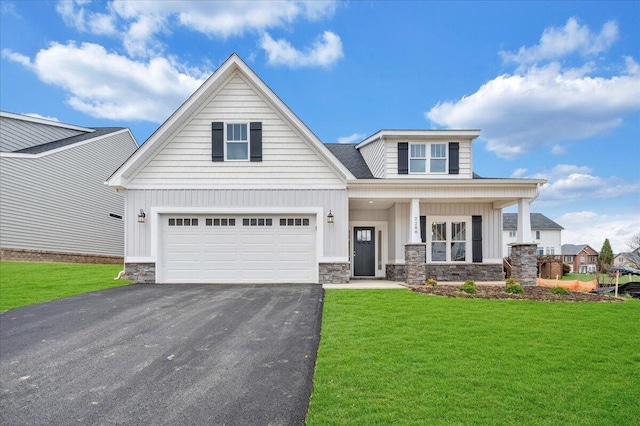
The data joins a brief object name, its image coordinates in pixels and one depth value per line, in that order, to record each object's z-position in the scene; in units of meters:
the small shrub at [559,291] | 10.18
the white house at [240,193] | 12.15
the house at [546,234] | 46.12
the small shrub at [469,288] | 10.17
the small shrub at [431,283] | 11.75
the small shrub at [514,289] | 10.23
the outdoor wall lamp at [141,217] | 12.01
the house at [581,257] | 52.59
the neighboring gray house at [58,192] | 17.92
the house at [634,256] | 32.22
